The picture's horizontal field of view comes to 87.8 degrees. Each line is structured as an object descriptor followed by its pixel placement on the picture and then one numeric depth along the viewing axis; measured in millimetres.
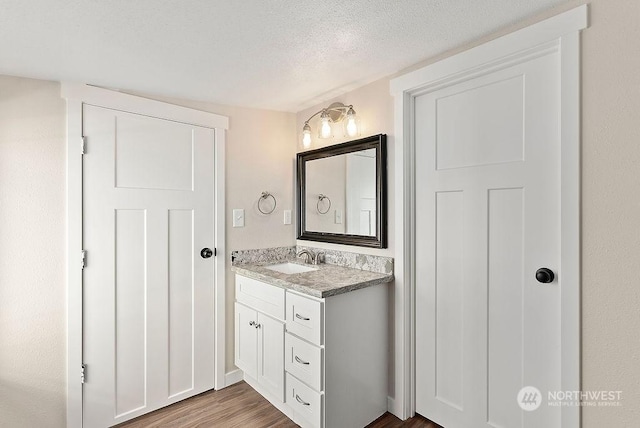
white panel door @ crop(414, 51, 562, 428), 1517
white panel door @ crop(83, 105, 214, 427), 2088
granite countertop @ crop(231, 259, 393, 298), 1823
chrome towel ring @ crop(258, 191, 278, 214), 2754
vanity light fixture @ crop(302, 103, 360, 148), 2279
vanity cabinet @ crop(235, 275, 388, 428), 1801
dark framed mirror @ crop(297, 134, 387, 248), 2180
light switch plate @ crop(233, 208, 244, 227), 2631
